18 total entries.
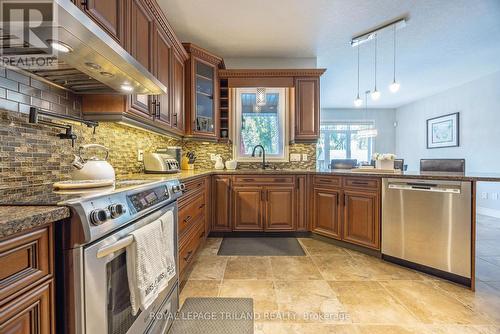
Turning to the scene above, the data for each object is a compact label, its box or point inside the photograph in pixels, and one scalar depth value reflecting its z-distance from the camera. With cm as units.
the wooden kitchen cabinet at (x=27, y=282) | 54
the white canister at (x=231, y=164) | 333
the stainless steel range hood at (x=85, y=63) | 84
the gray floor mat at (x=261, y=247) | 251
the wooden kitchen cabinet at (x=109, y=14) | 126
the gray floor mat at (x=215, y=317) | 139
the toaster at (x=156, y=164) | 218
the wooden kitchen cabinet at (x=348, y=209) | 236
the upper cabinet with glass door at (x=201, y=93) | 292
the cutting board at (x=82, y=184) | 94
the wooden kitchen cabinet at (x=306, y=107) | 332
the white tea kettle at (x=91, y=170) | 116
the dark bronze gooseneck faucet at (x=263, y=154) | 350
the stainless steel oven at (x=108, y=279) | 70
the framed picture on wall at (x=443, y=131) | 514
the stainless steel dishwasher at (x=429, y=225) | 181
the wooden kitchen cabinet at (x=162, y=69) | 204
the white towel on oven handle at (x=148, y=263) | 94
